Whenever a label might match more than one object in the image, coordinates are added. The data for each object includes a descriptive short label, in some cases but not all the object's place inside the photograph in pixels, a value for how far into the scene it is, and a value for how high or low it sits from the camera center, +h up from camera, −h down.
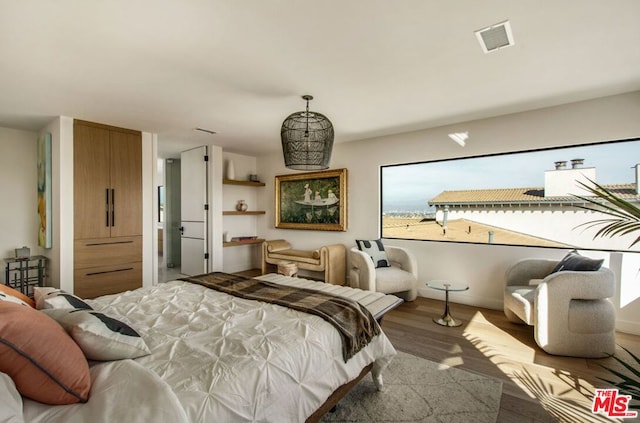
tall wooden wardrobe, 3.80 +0.02
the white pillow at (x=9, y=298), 1.35 -0.42
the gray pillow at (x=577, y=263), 2.72 -0.54
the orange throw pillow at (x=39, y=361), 0.93 -0.50
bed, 1.00 -0.68
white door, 5.45 -0.03
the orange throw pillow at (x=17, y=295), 1.55 -0.46
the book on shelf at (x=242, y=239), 5.93 -0.61
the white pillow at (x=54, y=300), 1.55 -0.49
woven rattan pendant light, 2.83 +0.68
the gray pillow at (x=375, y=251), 4.25 -0.62
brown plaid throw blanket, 1.80 -0.67
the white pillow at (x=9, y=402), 0.78 -0.54
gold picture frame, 5.19 +0.16
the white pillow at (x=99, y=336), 1.22 -0.55
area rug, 1.86 -1.32
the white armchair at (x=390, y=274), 3.93 -0.90
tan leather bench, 4.73 -0.85
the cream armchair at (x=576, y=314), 2.57 -0.94
